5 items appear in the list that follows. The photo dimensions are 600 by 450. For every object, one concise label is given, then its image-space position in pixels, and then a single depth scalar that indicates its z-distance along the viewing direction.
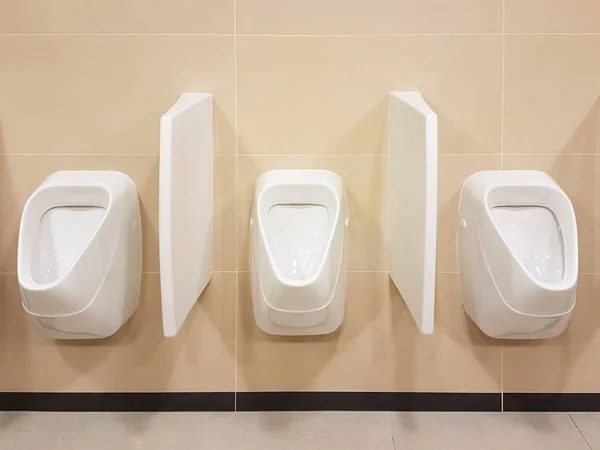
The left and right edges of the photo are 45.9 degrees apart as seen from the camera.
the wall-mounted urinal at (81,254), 2.12
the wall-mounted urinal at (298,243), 2.14
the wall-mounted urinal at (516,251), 2.16
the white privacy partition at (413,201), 1.98
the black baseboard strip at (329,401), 2.54
